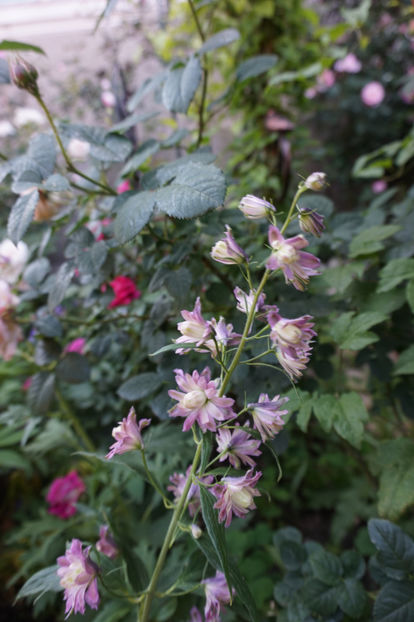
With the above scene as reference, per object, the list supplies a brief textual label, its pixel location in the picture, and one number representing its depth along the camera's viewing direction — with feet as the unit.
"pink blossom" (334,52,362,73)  6.44
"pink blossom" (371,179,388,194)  6.46
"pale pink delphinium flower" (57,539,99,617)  1.28
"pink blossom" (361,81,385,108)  6.49
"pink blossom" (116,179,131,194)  2.57
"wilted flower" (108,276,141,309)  2.42
